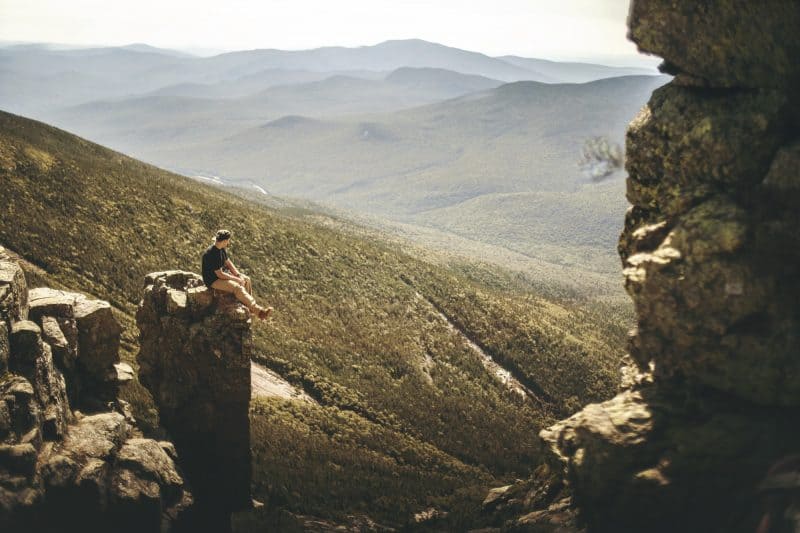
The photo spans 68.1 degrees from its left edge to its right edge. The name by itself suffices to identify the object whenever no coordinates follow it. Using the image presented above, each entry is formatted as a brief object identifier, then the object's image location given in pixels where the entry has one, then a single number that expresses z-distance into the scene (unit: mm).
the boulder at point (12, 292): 17734
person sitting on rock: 19484
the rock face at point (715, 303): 15867
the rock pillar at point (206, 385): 20953
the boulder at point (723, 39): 15969
